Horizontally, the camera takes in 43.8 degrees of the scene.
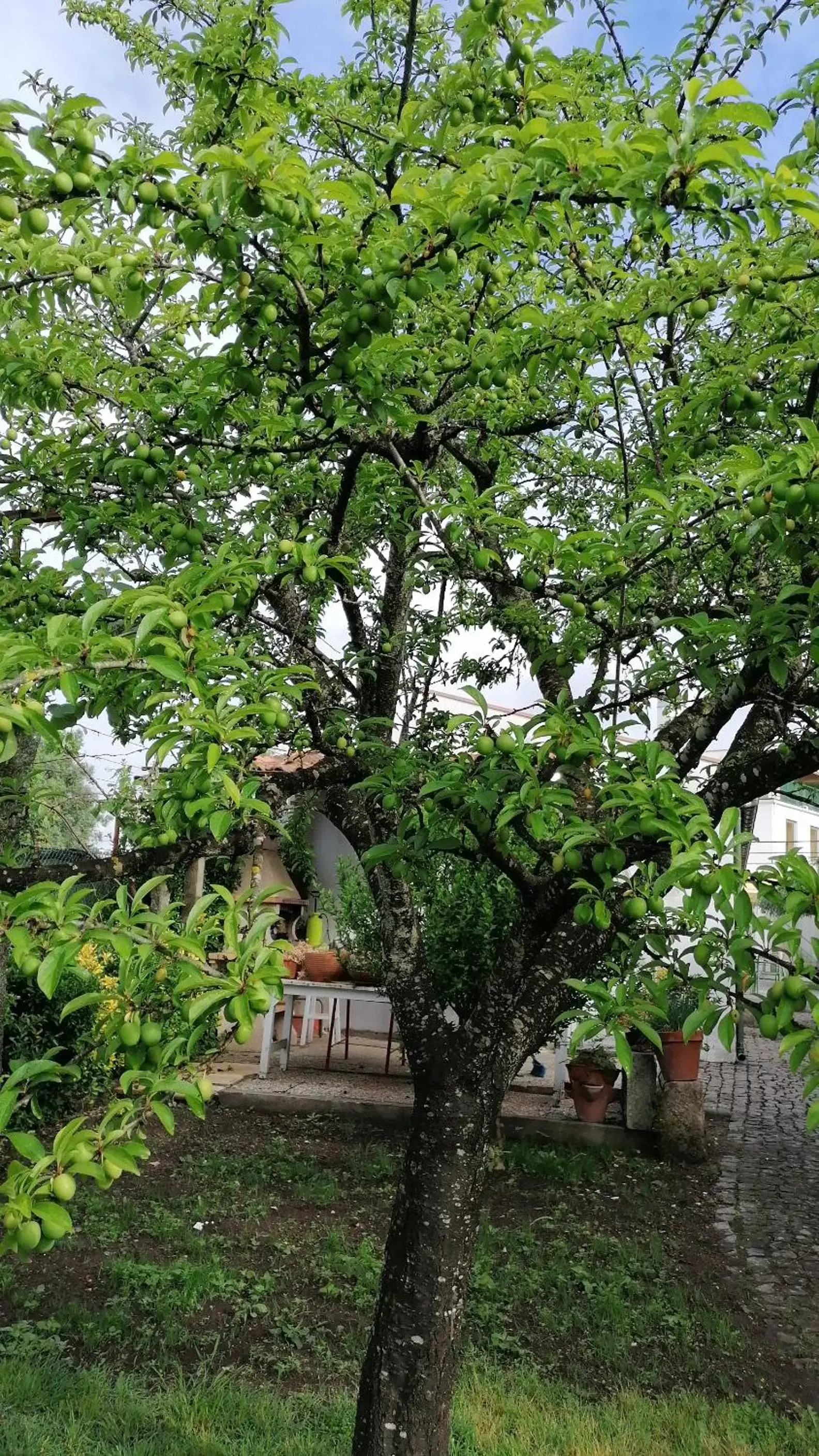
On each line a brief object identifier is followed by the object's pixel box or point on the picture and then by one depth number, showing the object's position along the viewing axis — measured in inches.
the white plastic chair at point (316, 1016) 424.8
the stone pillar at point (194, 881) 356.5
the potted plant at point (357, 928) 343.3
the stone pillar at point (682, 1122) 287.6
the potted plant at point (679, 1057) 292.0
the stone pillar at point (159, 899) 342.0
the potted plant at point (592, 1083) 307.4
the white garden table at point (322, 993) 347.6
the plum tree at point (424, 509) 75.4
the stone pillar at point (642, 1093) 303.3
